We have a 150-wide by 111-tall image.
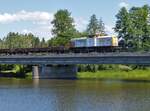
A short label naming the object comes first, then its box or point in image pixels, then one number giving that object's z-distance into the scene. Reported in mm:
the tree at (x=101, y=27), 105534
